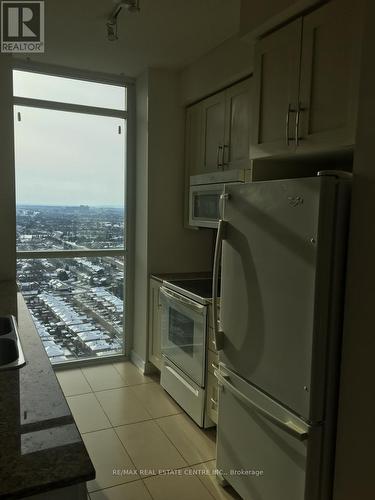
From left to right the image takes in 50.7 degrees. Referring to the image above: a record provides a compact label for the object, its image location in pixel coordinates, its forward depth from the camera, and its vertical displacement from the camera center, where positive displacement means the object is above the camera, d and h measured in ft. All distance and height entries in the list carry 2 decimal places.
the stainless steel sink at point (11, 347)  5.09 -1.88
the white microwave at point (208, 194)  8.43 +0.44
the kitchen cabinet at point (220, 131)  8.81 +2.00
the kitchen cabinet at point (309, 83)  5.37 +1.98
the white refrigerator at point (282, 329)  4.91 -1.60
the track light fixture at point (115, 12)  7.02 +3.67
